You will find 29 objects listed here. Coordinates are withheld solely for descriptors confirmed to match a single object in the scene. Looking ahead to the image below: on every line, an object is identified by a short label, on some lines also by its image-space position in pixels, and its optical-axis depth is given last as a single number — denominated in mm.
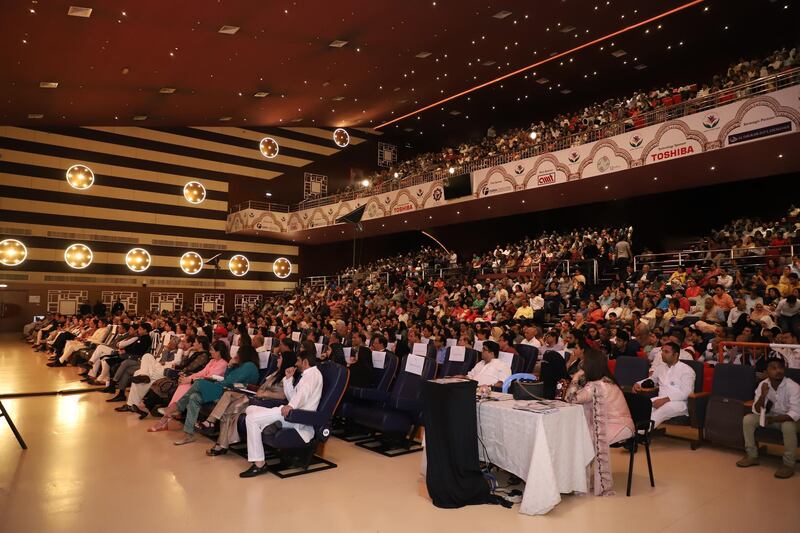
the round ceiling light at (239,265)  23688
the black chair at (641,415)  4371
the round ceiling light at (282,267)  25172
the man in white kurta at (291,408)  4773
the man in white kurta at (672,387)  5625
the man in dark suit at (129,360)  8422
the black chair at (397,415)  5539
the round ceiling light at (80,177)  17977
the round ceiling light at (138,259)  20609
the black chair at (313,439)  4805
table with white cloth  3820
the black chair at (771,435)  4812
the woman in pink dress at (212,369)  6590
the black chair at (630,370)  6242
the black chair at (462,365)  6445
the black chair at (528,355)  6390
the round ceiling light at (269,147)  19406
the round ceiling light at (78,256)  19250
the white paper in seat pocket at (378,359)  6547
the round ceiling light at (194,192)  20547
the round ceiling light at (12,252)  17812
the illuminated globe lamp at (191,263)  22234
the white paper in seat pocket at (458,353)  6504
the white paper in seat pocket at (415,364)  5929
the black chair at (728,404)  5191
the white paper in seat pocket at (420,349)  7188
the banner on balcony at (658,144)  10812
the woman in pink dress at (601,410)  4230
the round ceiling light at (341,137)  21452
